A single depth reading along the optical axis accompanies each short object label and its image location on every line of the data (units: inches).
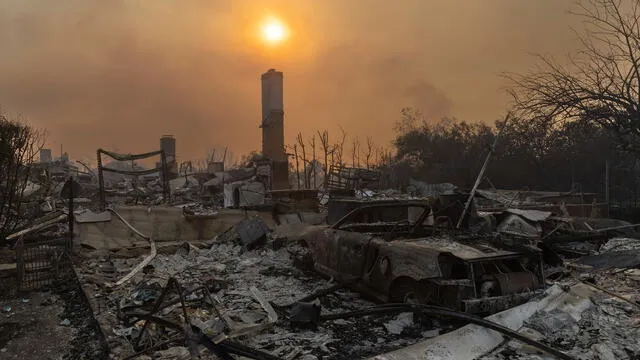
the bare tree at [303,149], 1246.3
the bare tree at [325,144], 1281.7
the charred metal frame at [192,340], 169.5
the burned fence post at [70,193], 386.3
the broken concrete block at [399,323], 221.3
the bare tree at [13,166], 376.5
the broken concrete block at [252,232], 438.9
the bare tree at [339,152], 1449.8
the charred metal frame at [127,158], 579.5
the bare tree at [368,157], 1508.7
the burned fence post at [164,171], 712.4
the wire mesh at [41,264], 316.2
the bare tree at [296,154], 1185.2
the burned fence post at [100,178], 550.9
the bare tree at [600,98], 394.3
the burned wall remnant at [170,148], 1332.4
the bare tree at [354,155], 1598.2
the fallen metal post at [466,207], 347.9
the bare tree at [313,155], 1256.2
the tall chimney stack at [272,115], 1143.0
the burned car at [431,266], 212.4
